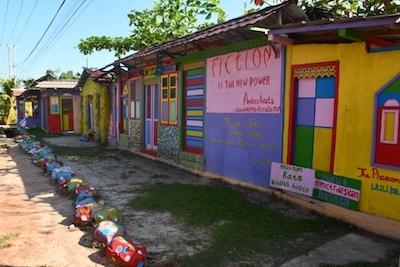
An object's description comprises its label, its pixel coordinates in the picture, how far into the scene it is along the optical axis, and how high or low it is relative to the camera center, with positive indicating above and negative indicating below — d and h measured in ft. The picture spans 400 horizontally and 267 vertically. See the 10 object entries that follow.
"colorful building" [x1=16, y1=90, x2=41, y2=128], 98.32 -1.98
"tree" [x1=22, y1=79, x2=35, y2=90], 154.10 +8.00
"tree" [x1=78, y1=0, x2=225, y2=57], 70.05 +14.11
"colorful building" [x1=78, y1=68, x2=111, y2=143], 57.77 +0.00
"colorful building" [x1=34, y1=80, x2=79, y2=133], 83.05 -1.07
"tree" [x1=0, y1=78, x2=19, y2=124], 114.62 -0.27
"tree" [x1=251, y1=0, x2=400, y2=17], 30.35 +8.40
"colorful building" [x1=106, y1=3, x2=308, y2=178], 24.04 +0.57
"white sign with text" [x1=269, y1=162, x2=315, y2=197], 21.15 -4.05
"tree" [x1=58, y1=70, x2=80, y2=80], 233.55 +17.79
